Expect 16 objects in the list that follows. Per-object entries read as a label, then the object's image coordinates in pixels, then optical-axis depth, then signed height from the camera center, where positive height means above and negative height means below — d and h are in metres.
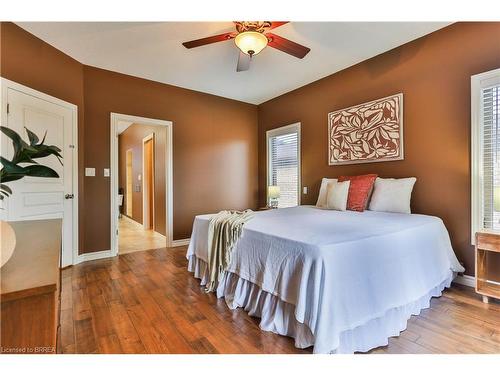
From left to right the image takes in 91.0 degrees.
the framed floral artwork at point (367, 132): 3.06 +0.71
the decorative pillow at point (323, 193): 3.45 -0.12
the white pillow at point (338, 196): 3.03 -0.15
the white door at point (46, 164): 2.54 +0.21
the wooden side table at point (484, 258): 2.09 -0.70
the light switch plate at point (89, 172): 3.47 +0.19
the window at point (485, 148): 2.34 +0.35
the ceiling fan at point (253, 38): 2.21 +1.35
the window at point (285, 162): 4.50 +0.44
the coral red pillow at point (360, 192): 2.93 -0.10
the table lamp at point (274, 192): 4.47 -0.14
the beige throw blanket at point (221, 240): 2.23 -0.53
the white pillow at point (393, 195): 2.73 -0.13
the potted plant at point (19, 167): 0.91 +0.07
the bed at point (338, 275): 1.45 -0.64
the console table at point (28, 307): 0.67 -0.34
